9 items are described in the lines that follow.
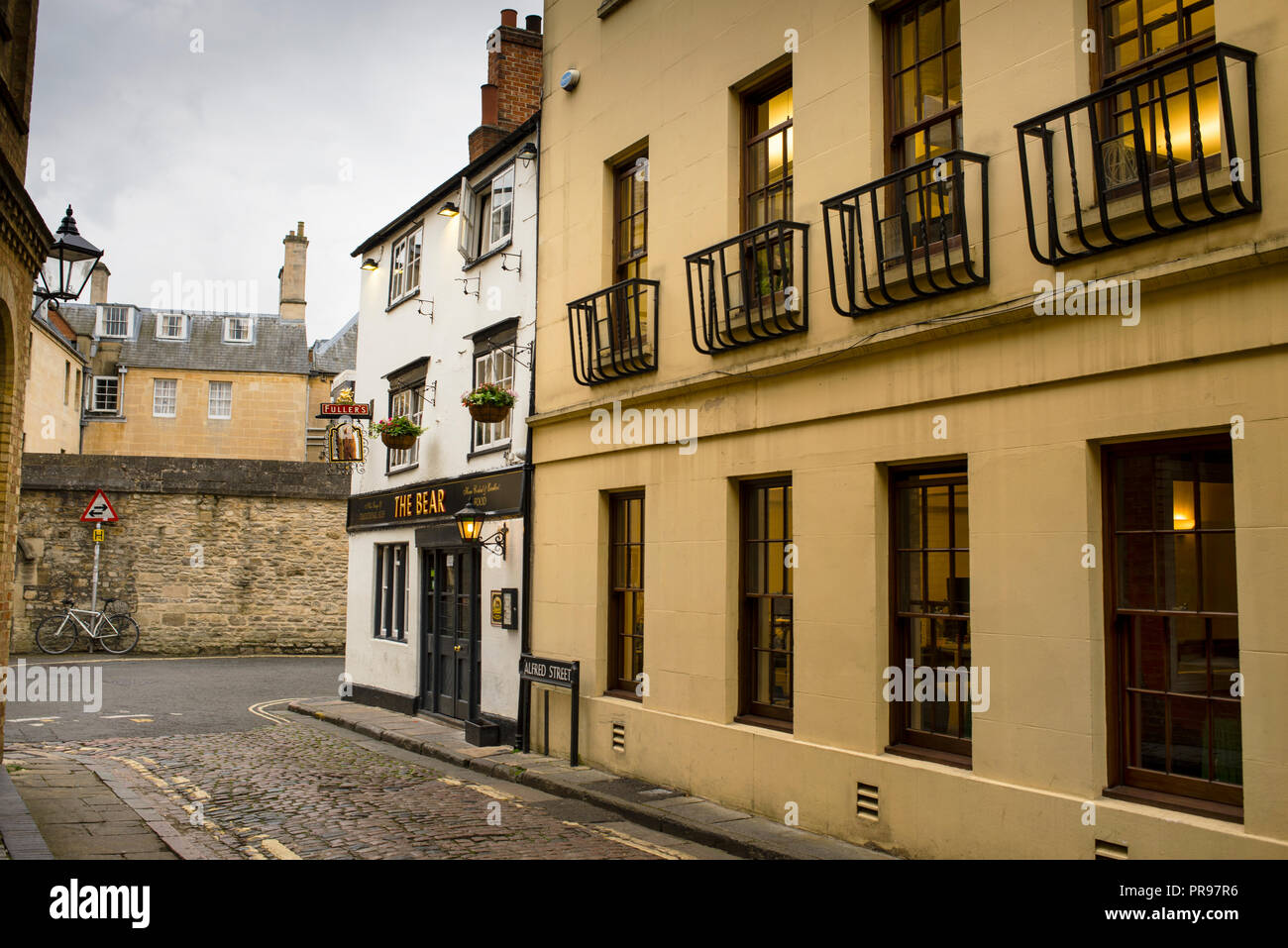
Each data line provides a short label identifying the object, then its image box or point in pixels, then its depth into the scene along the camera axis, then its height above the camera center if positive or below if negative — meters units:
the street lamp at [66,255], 10.32 +2.92
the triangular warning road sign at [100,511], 24.91 +1.03
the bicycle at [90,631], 24.95 -1.75
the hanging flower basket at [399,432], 16.30 +1.86
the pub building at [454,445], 13.62 +1.60
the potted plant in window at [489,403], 13.20 +1.86
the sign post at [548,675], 11.72 -1.34
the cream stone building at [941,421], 6.04 +0.96
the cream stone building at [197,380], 45.53 +7.47
